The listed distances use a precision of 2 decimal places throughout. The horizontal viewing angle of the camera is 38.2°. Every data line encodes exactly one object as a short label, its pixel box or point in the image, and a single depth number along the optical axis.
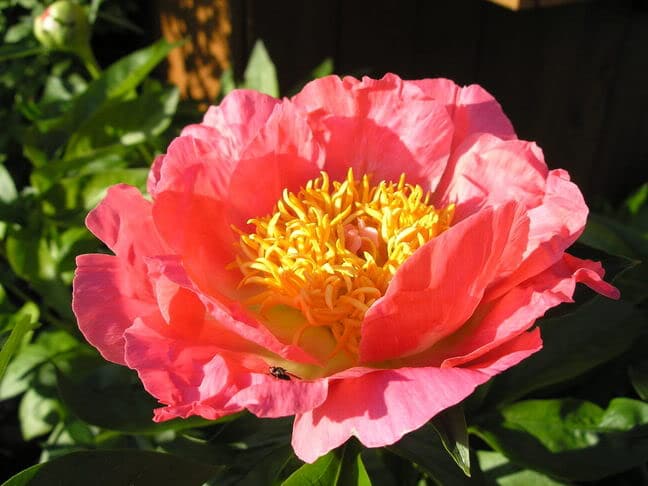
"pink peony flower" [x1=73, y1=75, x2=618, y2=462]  0.25
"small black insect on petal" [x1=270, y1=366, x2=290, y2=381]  0.26
